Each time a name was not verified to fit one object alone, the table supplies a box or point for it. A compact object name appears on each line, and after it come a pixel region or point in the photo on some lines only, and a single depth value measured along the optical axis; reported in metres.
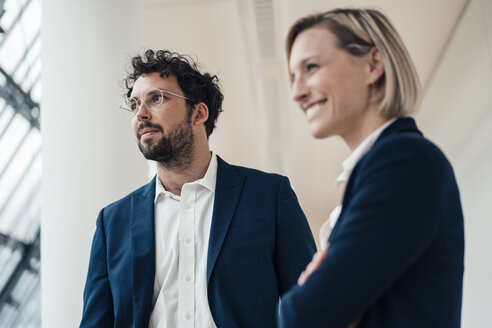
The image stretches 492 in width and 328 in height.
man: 2.35
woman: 1.21
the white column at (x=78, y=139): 3.50
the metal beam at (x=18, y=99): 7.48
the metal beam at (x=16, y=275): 8.91
